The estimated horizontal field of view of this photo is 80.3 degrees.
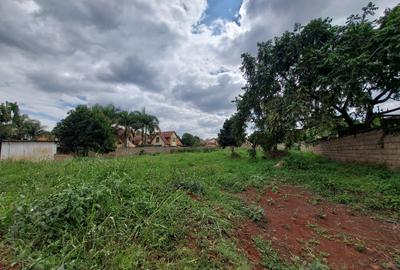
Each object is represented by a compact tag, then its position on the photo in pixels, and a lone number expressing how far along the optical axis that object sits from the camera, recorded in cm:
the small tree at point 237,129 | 1306
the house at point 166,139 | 4228
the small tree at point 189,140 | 5030
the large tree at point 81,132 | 2242
